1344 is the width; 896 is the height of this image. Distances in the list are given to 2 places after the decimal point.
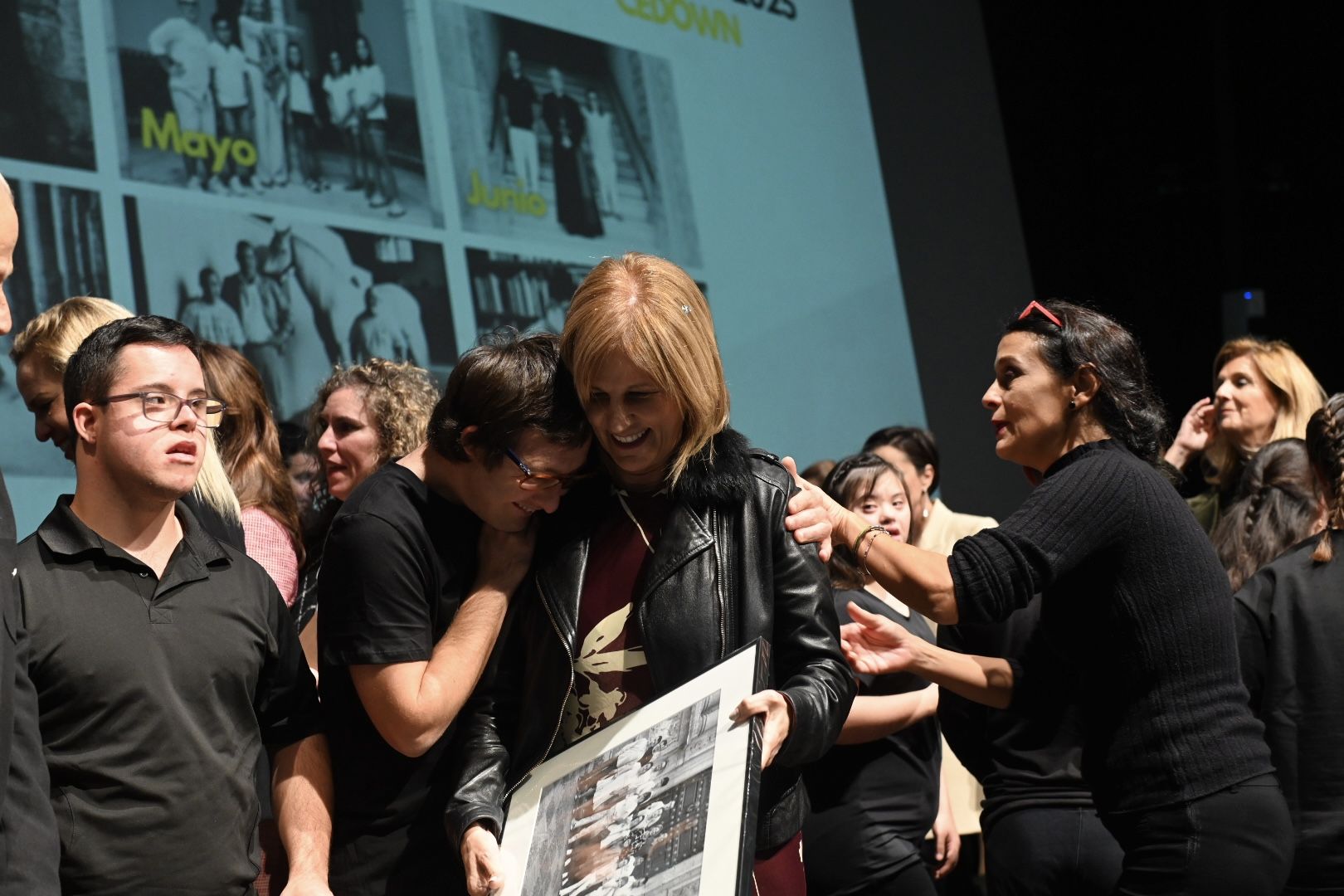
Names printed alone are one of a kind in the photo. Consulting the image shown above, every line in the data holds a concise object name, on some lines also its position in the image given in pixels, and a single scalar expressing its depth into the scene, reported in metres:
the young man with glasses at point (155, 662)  1.81
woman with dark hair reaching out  2.09
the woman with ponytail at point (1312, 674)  2.68
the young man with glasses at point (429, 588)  1.95
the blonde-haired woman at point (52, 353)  2.71
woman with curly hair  3.09
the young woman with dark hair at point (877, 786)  3.04
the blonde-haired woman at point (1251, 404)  4.22
